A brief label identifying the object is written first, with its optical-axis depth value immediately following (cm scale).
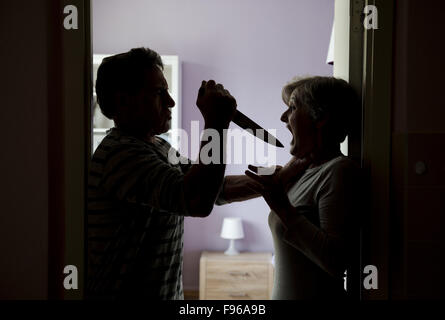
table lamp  317
